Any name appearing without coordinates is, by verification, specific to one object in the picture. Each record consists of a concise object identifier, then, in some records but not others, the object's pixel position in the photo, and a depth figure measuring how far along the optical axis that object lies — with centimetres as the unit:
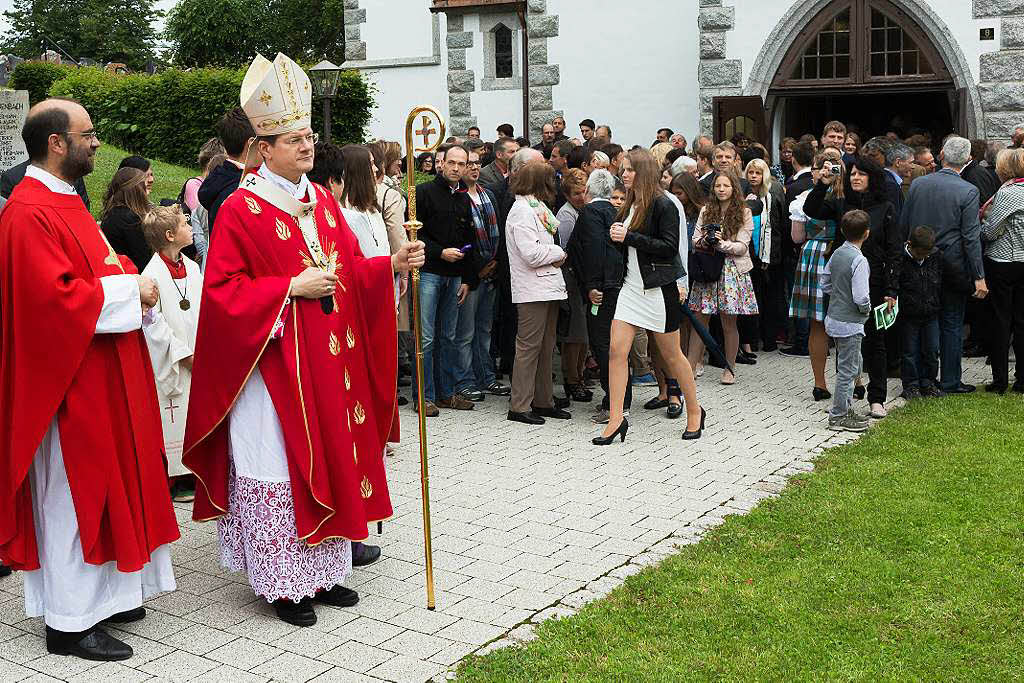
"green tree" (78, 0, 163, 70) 5753
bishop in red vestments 529
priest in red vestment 500
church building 1709
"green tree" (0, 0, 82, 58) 5900
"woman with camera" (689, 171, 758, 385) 1042
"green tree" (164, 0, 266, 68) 4731
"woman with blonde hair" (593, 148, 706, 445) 834
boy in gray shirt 890
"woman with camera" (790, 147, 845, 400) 1030
